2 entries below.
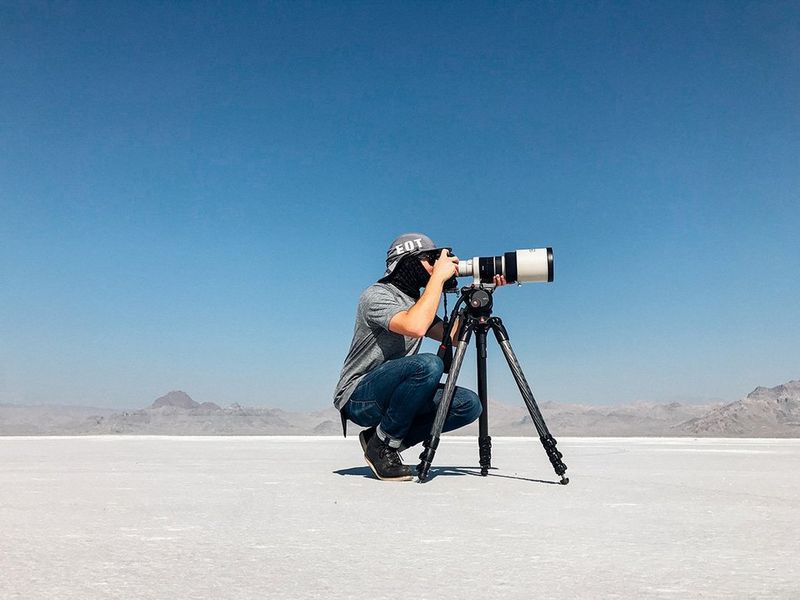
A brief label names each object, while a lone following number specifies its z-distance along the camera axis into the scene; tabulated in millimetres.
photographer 4215
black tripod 4199
